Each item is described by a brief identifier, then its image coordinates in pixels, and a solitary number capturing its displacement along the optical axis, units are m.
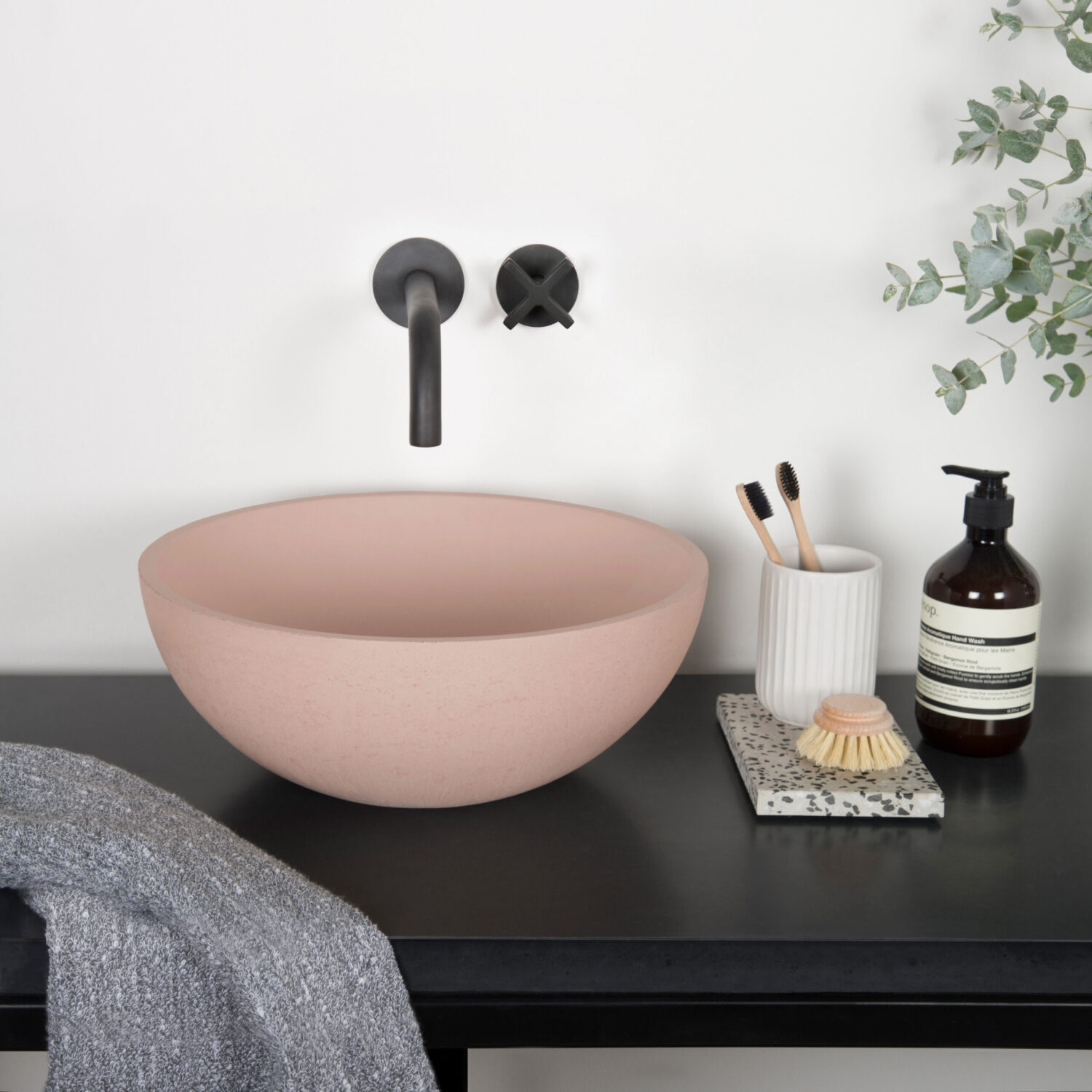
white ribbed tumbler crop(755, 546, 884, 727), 0.86
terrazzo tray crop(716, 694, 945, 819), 0.78
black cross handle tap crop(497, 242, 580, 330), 0.96
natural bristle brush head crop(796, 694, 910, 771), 0.80
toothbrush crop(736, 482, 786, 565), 0.90
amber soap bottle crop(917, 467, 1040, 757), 0.83
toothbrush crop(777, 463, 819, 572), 0.89
